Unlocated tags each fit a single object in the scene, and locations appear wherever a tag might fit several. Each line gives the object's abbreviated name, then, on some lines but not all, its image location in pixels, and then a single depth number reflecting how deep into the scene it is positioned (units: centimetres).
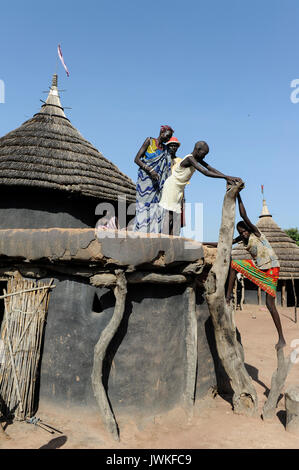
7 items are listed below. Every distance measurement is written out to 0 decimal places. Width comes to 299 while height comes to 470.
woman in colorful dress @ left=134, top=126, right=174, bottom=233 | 465
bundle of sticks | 354
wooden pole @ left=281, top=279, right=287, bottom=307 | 1509
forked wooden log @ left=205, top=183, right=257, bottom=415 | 398
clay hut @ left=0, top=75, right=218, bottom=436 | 359
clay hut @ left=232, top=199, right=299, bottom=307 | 1514
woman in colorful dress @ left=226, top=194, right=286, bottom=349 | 428
